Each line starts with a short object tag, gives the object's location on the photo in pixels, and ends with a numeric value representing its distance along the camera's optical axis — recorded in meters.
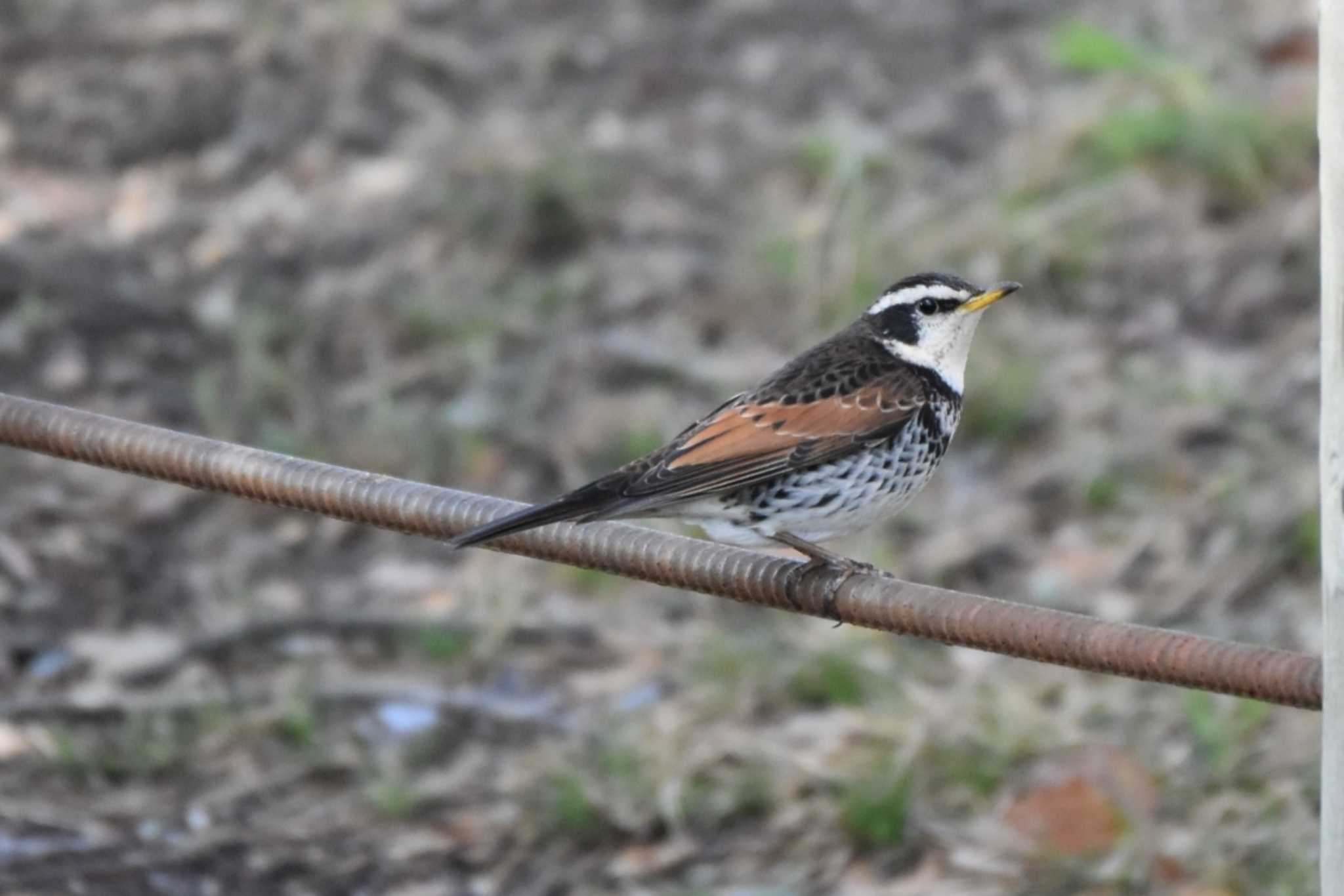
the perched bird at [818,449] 9.32
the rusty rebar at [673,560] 6.45
